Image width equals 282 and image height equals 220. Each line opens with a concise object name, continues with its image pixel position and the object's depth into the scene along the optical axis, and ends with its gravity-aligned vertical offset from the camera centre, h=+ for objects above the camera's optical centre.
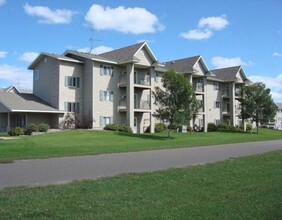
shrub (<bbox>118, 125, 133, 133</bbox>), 28.72 -1.12
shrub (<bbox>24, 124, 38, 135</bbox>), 25.11 -0.98
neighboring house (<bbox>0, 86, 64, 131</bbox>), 26.16 +0.78
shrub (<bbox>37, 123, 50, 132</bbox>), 25.44 -0.80
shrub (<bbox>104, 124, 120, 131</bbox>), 28.45 -0.90
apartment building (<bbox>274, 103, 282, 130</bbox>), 81.85 +0.21
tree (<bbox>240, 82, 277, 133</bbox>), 37.12 +2.12
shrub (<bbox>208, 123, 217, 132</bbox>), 38.38 -1.22
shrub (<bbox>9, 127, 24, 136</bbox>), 24.67 -1.16
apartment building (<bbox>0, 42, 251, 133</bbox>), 28.53 +3.84
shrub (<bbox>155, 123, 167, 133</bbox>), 32.08 -1.02
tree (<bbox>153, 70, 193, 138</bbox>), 25.36 +2.13
